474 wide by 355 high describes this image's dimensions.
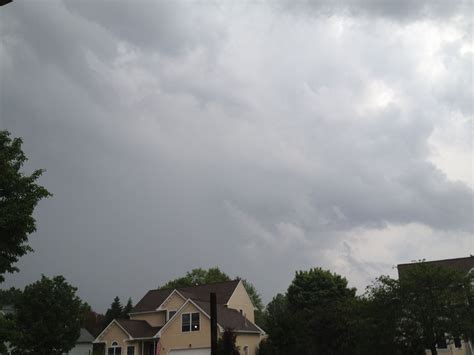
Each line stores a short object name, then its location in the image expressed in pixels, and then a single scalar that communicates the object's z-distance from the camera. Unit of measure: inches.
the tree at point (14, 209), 701.9
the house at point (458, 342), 1603.1
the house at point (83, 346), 2305.4
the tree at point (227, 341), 1312.7
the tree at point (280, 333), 1723.7
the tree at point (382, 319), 1207.6
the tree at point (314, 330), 1724.9
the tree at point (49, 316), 1529.3
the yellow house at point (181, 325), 1814.7
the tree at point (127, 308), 3479.3
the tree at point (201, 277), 3481.8
